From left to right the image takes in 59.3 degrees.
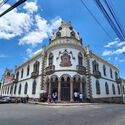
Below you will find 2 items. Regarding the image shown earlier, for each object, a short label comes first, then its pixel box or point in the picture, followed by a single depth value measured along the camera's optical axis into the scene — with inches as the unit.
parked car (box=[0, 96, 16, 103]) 724.6
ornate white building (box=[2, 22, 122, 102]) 712.3
